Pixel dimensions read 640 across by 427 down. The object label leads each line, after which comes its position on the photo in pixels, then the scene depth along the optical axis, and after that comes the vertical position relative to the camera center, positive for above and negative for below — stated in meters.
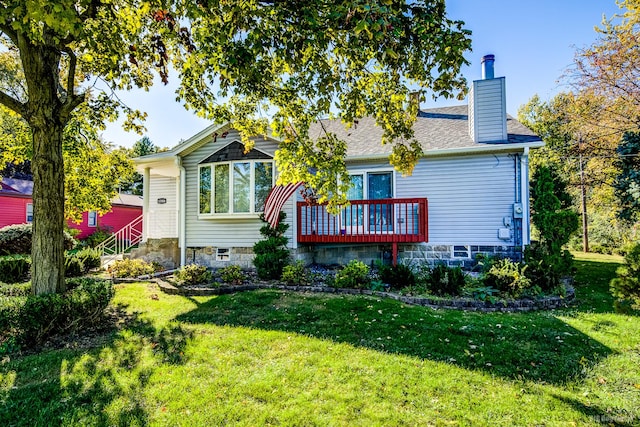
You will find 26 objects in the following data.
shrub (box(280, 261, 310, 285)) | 7.80 -1.35
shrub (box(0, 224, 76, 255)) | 10.26 -0.58
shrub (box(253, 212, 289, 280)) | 8.40 -0.82
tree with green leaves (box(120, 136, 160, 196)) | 34.74 +7.94
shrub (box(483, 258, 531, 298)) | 6.60 -1.27
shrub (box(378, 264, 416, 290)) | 7.43 -1.32
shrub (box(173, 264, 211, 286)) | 7.86 -1.37
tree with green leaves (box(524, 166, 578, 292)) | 7.02 -0.35
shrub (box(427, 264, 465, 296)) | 6.84 -1.33
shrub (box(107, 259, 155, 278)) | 9.15 -1.38
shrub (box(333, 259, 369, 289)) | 7.36 -1.31
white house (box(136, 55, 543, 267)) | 9.01 +0.71
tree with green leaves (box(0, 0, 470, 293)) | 3.25 +2.06
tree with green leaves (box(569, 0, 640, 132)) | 10.00 +5.05
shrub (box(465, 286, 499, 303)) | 6.30 -1.51
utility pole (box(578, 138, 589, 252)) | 16.62 -0.15
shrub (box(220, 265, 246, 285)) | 8.01 -1.41
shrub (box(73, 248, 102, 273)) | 9.82 -1.14
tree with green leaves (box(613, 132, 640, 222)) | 10.08 +1.45
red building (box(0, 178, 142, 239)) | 17.52 +0.79
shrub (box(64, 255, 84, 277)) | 9.08 -1.29
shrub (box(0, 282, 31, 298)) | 5.19 -1.15
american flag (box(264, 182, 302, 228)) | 8.27 +0.55
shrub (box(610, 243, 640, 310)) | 3.52 -0.69
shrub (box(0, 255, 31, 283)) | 8.29 -1.24
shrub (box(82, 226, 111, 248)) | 19.17 -0.96
